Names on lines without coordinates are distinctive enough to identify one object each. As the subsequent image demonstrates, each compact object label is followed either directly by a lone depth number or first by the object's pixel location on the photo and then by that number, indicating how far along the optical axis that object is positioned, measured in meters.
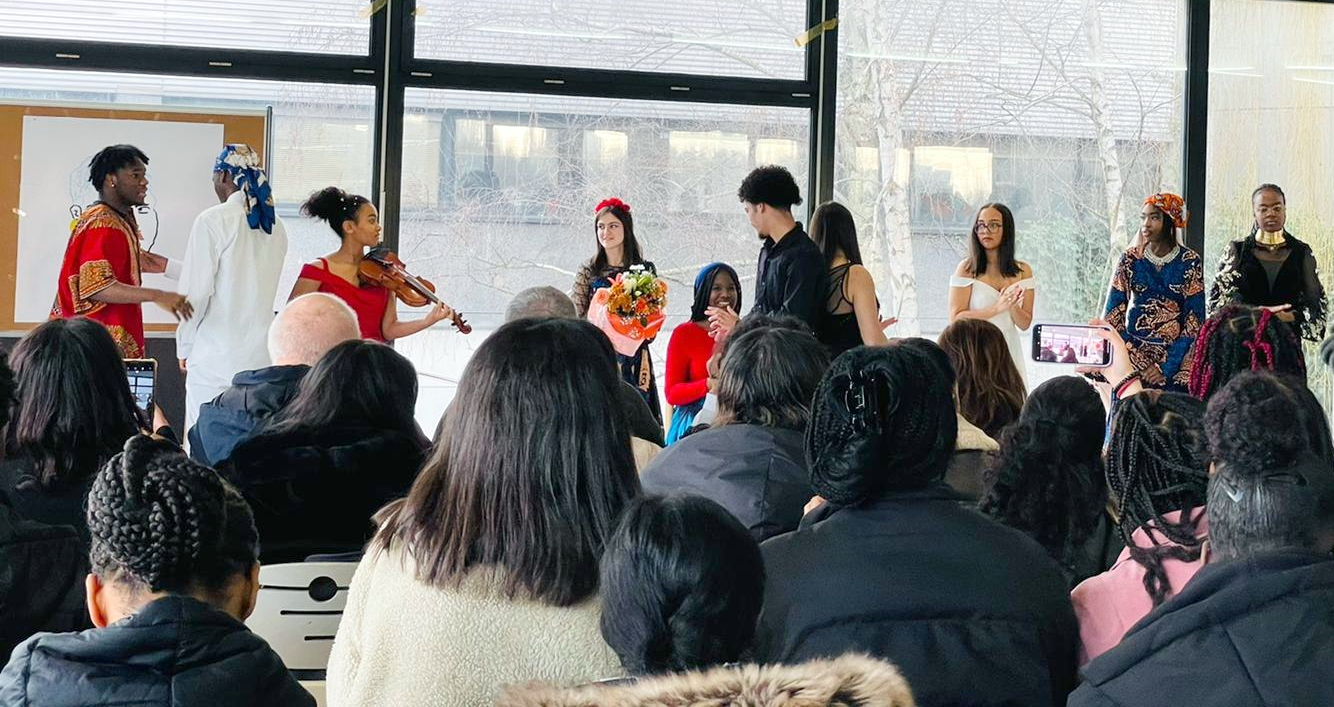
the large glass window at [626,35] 7.12
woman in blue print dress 7.09
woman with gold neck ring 7.49
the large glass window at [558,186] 7.16
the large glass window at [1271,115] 8.02
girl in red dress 6.14
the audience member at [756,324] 3.49
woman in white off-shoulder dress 6.89
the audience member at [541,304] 4.98
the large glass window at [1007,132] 7.64
